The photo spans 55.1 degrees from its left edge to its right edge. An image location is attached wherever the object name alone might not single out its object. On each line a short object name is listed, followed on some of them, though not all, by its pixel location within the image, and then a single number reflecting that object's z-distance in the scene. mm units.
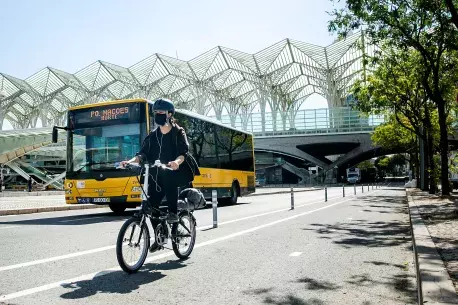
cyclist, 5000
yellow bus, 11672
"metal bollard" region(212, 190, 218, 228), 9367
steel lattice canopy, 67438
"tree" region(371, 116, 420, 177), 37391
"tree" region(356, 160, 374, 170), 103625
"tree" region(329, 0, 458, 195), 14531
